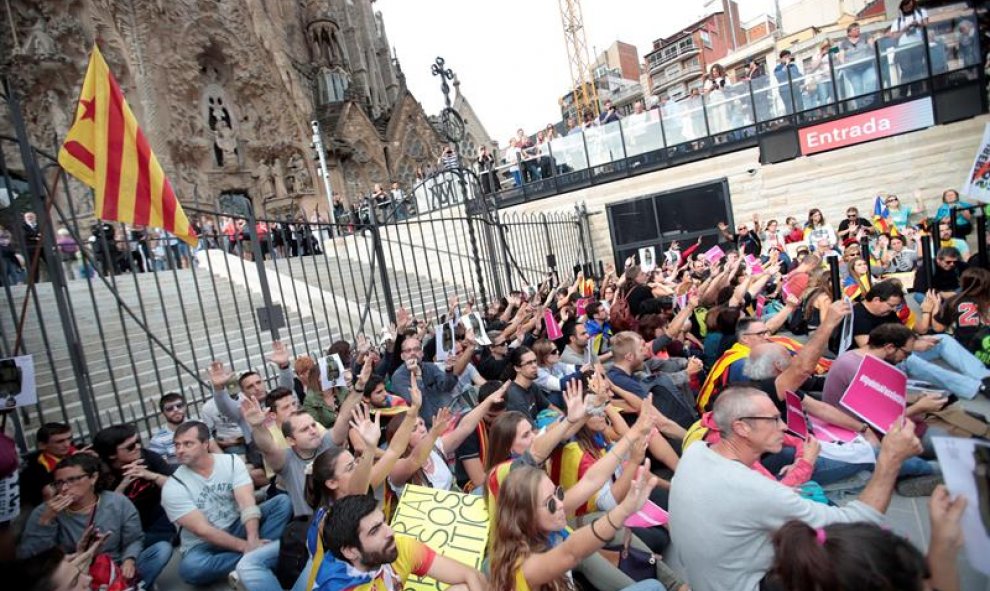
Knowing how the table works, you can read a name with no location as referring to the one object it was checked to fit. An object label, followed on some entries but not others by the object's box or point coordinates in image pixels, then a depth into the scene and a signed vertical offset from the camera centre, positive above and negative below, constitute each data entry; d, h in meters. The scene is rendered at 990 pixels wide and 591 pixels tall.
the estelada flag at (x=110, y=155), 4.27 +1.34
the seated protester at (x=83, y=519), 3.04 -1.11
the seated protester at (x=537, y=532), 2.15 -1.21
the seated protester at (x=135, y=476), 3.74 -1.10
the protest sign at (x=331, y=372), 4.50 -0.78
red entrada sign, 11.68 +1.10
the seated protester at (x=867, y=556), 1.45 -1.05
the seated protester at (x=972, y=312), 4.87 -1.43
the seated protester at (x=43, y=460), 3.78 -0.89
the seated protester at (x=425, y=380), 4.77 -1.08
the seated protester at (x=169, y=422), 4.59 -0.96
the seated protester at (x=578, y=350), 5.82 -1.28
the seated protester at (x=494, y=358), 5.75 -1.20
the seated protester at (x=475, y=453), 3.85 -1.44
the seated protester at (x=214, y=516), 3.25 -1.33
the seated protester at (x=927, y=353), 4.43 -1.61
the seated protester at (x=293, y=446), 3.34 -1.03
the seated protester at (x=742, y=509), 2.10 -1.24
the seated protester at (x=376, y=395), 4.19 -0.96
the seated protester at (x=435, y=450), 3.33 -1.26
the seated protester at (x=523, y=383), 4.27 -1.13
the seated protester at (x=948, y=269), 6.48 -1.31
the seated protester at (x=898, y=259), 9.38 -1.54
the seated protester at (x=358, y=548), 2.28 -1.16
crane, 66.50 +23.41
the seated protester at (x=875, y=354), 3.83 -1.30
